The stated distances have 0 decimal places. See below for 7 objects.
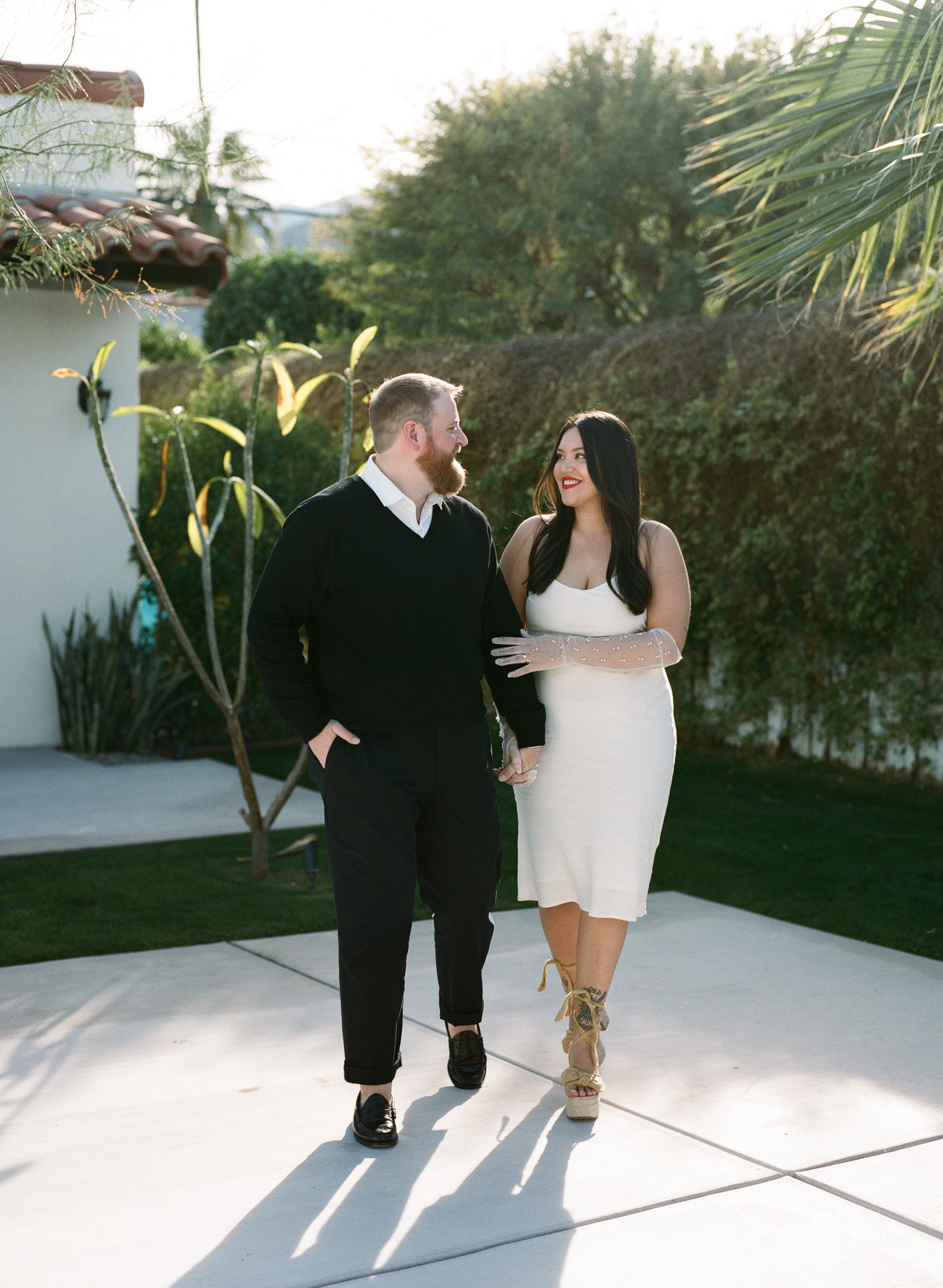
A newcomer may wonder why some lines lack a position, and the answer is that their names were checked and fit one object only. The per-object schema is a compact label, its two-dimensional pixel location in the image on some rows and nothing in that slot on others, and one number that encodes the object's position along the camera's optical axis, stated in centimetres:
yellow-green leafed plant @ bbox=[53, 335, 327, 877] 519
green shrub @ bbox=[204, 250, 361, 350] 2520
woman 347
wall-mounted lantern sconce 865
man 319
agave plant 849
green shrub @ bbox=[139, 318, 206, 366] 2244
